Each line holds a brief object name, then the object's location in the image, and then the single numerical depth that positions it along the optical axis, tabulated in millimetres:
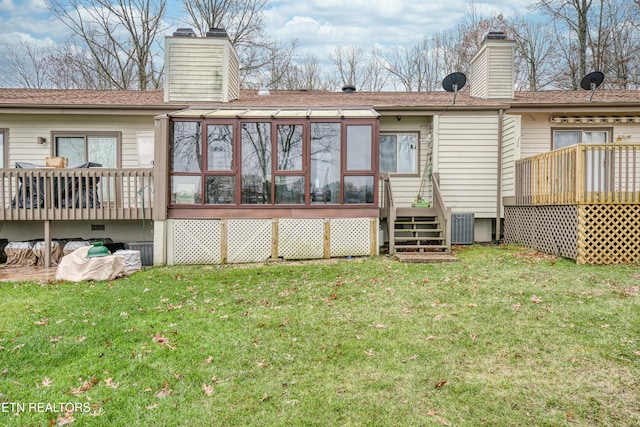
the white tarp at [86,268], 6660
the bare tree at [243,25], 18953
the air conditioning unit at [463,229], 9797
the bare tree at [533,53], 19094
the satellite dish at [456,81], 10367
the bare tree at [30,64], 19797
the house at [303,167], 8156
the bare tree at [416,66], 20875
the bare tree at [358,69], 22203
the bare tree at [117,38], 17875
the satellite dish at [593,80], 10471
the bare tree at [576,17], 17453
